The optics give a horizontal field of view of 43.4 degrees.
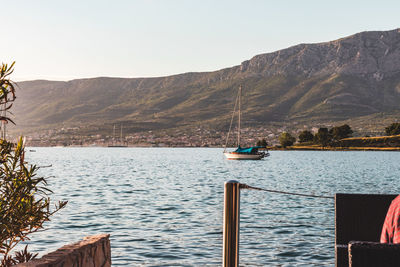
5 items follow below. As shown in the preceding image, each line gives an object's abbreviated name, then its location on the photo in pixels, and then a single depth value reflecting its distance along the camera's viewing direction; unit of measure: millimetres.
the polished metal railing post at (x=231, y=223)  5391
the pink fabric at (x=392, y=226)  4359
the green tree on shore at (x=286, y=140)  183000
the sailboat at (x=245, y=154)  98938
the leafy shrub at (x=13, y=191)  5520
